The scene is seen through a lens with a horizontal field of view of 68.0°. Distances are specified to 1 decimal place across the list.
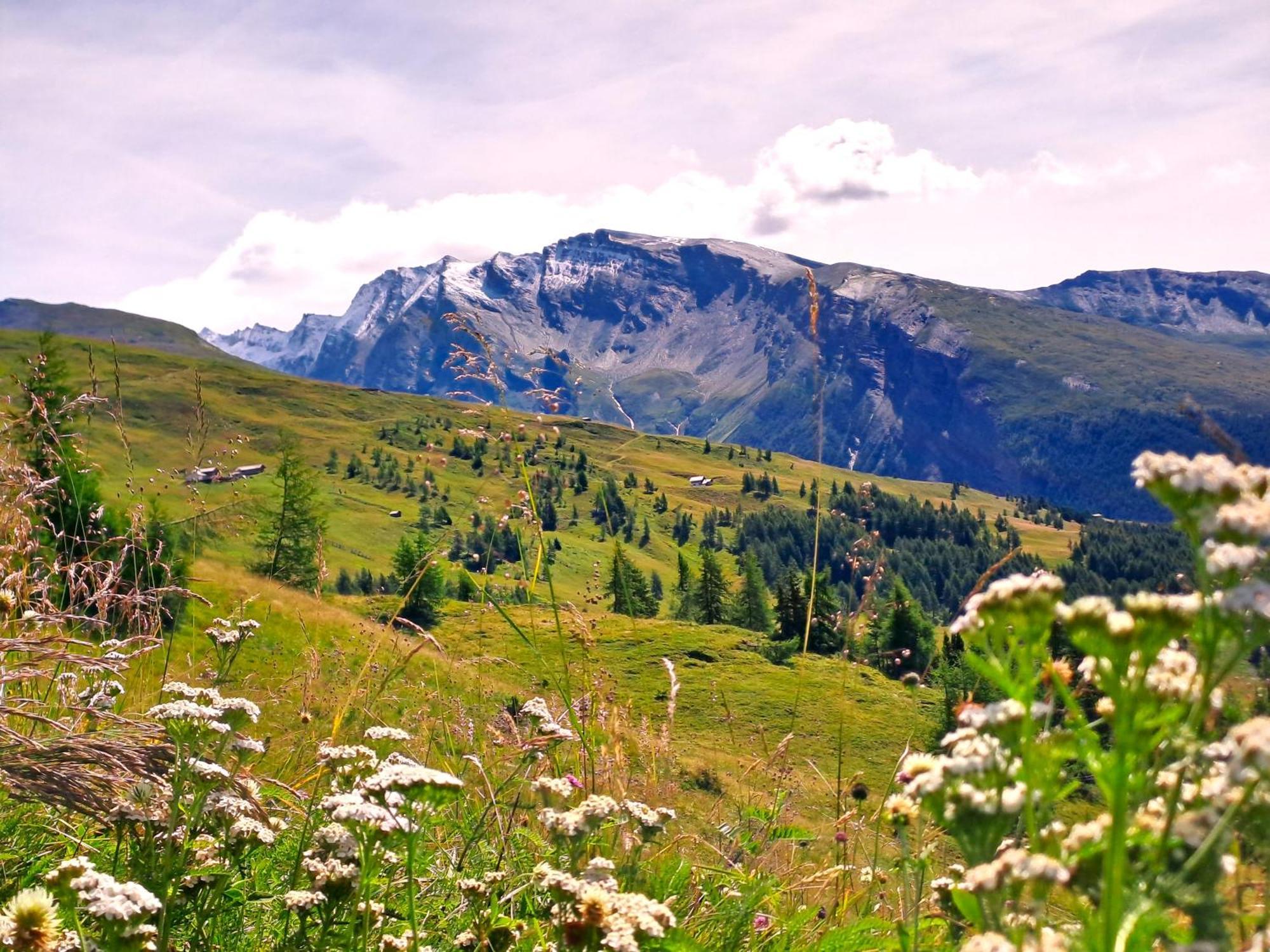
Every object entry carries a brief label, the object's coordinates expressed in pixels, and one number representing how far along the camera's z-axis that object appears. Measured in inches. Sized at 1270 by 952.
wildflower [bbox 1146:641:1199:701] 73.2
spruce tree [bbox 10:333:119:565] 287.9
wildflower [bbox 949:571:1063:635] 75.5
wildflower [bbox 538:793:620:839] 128.6
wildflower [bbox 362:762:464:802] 115.2
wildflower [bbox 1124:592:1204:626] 68.1
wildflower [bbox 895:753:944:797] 78.7
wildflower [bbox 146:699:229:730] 130.5
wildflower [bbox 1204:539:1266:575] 64.4
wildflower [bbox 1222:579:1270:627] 62.1
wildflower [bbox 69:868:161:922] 97.8
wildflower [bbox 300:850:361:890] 132.7
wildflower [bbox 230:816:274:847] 145.0
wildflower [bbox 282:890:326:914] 131.0
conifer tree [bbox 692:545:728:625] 4584.2
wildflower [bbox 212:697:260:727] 140.7
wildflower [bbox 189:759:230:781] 137.9
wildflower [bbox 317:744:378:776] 146.9
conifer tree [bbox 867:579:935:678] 3700.8
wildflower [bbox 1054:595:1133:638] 71.7
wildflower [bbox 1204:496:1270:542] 65.3
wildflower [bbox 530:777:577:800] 150.6
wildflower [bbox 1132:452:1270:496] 70.1
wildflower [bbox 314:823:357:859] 140.0
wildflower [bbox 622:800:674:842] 149.3
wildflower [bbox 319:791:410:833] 110.0
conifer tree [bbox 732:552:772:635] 5032.0
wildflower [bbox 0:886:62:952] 105.6
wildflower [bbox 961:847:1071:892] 65.4
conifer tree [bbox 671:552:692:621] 4717.0
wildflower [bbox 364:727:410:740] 157.2
